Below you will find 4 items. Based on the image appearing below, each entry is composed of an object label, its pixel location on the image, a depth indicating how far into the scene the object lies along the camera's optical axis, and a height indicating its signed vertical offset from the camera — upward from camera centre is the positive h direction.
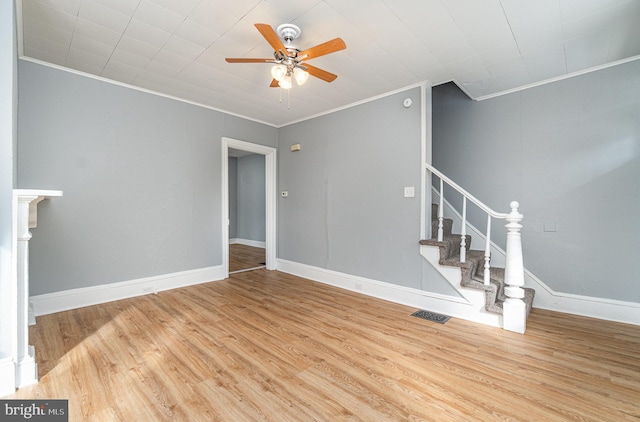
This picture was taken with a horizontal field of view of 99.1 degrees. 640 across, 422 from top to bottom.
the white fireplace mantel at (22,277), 1.75 -0.44
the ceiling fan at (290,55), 1.98 +1.21
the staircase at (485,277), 2.64 -0.73
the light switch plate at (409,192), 3.33 +0.23
